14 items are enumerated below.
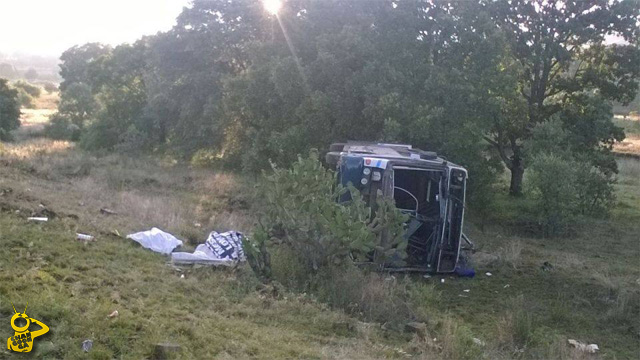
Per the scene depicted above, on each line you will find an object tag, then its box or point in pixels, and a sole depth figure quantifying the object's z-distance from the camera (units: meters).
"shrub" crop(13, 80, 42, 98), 67.00
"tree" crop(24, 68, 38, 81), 111.69
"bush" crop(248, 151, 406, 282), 7.14
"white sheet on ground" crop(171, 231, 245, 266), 7.60
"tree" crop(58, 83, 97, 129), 35.41
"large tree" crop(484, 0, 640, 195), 18.19
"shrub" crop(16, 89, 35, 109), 60.35
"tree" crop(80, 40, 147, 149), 29.23
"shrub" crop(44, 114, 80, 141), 34.88
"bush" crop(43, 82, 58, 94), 82.19
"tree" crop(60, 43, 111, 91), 44.62
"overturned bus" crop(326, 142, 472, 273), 8.95
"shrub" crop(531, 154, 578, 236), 13.88
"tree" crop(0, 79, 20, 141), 29.94
